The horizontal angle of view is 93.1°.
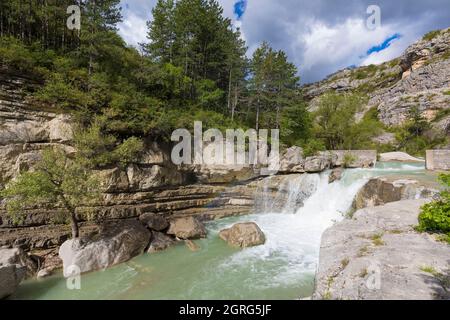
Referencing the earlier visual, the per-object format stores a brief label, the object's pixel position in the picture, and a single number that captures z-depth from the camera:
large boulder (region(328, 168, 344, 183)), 18.00
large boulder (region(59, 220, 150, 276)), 10.28
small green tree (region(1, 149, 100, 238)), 9.63
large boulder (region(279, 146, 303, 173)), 20.08
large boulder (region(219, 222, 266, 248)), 12.80
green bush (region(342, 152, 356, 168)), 22.12
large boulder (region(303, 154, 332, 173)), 19.61
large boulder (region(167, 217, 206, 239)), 14.02
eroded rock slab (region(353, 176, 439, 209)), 11.45
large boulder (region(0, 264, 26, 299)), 8.38
